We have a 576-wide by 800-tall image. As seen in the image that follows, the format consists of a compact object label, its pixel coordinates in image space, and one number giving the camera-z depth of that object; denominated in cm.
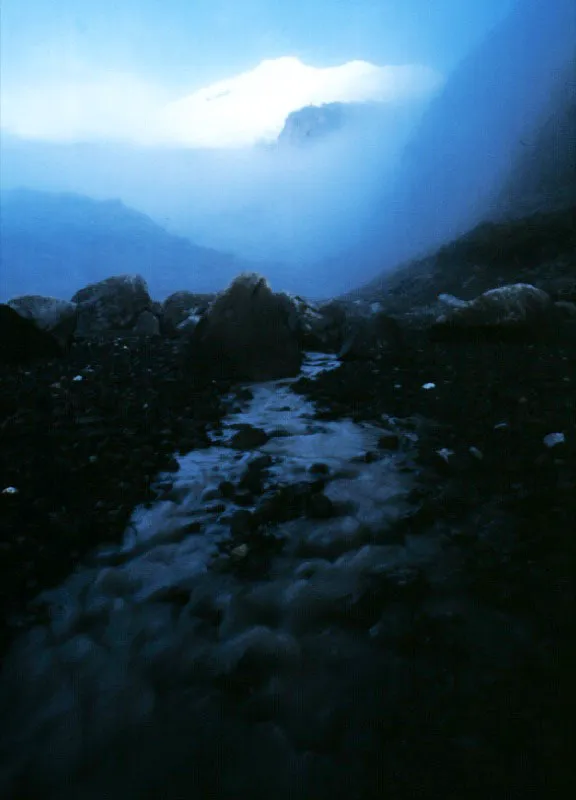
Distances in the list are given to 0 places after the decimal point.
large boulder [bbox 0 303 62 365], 1067
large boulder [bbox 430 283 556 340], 1104
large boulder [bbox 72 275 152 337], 1722
